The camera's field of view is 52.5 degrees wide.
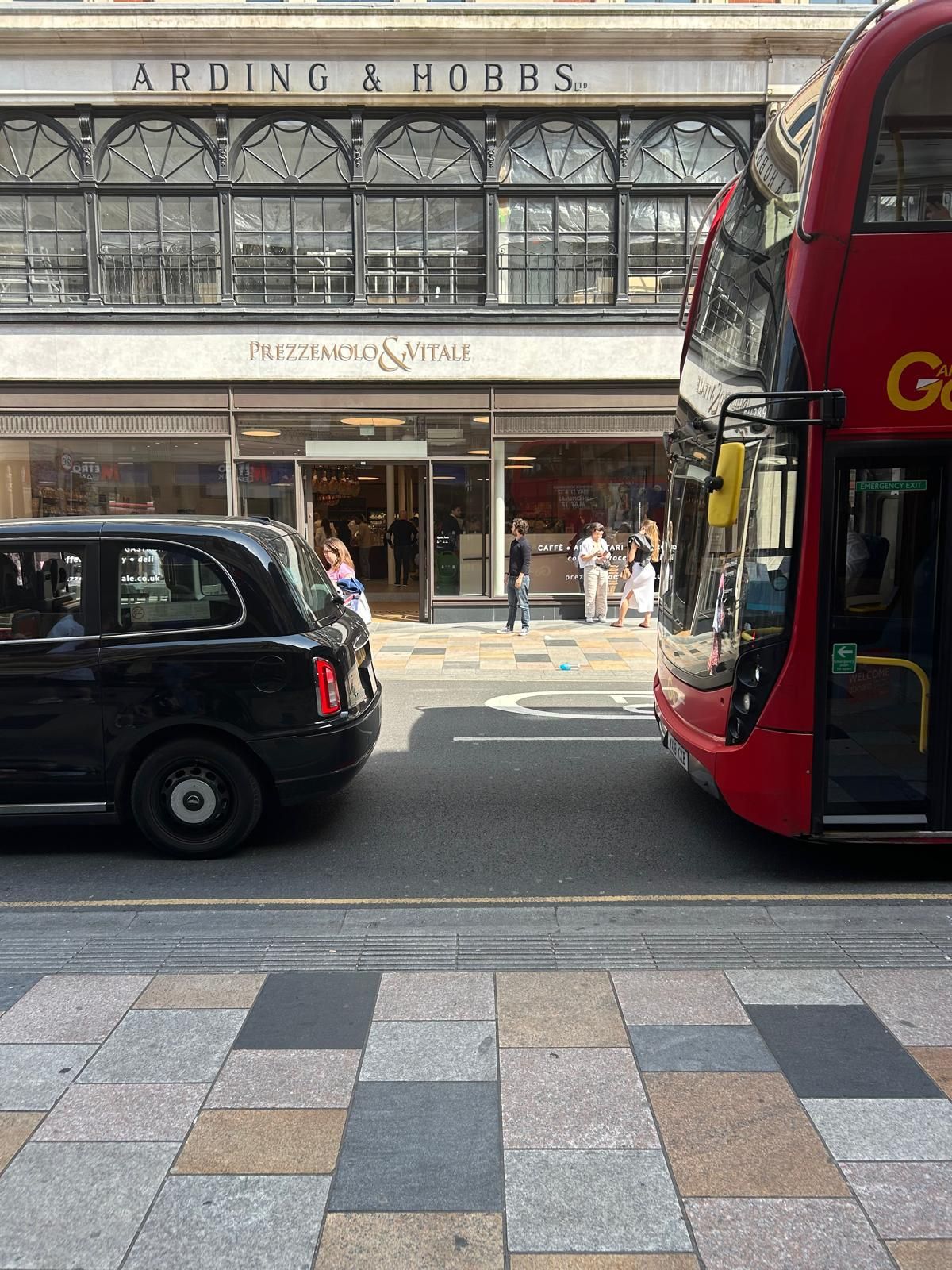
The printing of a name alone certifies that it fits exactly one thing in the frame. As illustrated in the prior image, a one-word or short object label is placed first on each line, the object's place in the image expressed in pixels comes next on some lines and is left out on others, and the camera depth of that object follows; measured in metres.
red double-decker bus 4.70
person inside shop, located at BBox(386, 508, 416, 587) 18.59
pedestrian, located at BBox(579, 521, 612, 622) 15.98
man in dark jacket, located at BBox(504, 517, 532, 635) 15.24
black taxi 5.47
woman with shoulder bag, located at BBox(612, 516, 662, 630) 15.91
